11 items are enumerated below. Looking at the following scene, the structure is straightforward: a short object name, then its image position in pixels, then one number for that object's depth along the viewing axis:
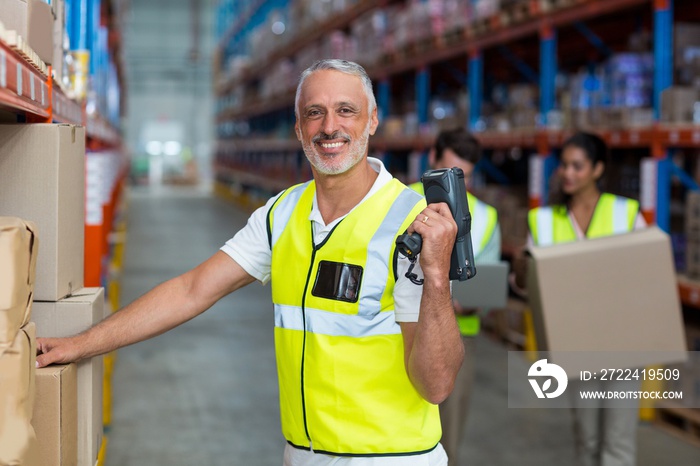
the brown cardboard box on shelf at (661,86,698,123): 5.07
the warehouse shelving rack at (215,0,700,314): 5.19
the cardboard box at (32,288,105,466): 2.25
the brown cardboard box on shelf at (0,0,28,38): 1.95
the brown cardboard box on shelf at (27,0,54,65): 2.03
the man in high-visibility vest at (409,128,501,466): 3.68
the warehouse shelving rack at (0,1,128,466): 1.59
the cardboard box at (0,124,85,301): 2.15
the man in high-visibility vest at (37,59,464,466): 2.15
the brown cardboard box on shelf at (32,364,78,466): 2.04
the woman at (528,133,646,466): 3.59
